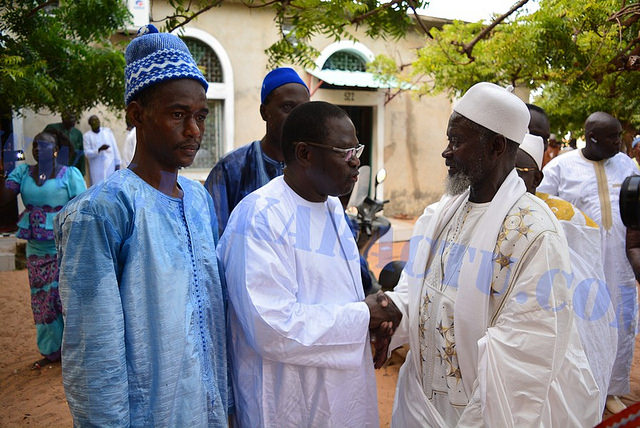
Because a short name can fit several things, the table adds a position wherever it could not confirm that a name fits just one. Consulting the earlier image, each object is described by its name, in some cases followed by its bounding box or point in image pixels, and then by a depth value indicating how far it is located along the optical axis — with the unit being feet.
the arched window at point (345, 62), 44.24
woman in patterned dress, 17.04
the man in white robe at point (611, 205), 15.26
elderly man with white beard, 6.19
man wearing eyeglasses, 6.57
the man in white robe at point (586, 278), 7.62
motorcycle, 20.70
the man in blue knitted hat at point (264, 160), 10.59
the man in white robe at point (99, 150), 35.19
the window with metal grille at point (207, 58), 38.78
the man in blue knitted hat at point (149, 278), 5.18
